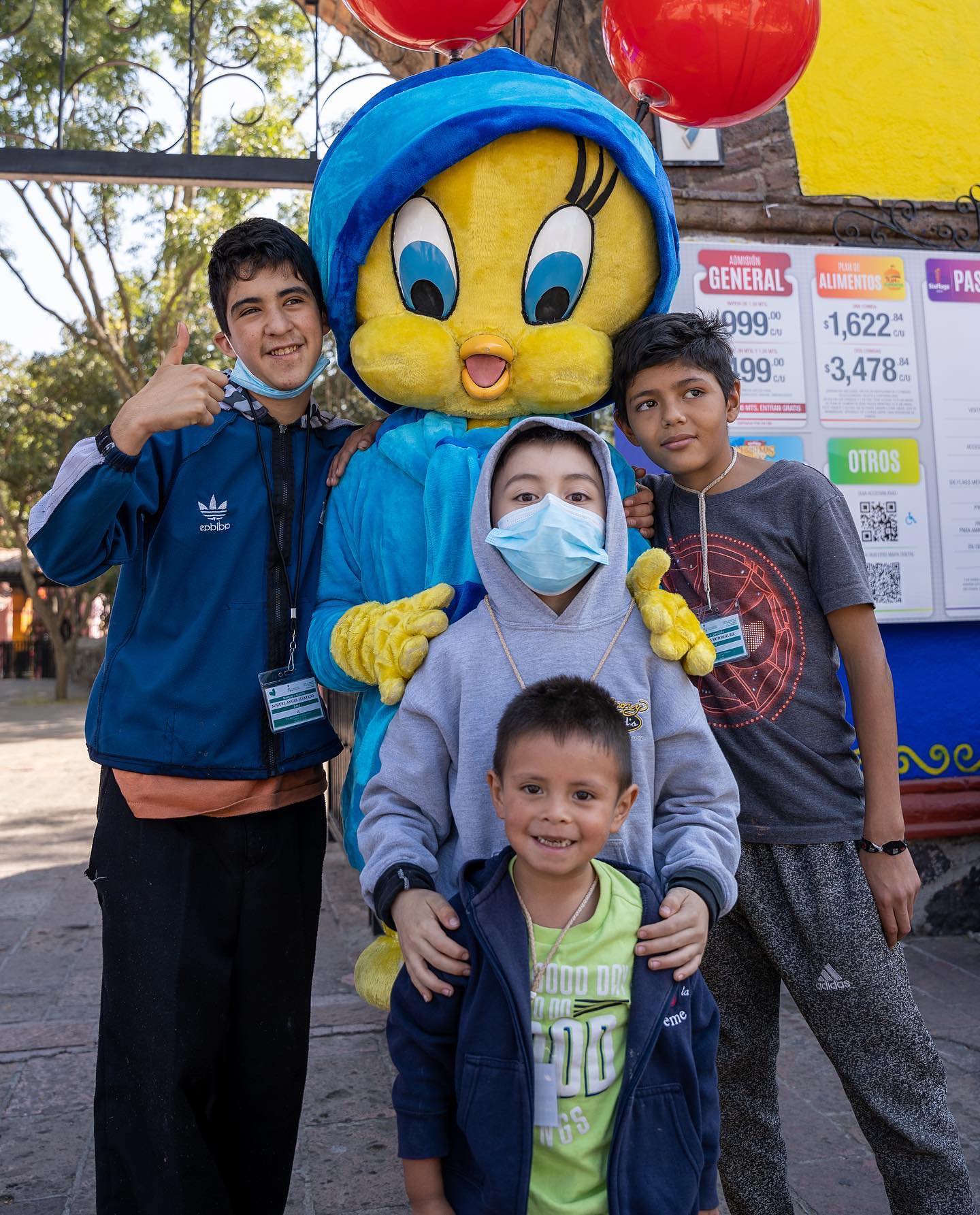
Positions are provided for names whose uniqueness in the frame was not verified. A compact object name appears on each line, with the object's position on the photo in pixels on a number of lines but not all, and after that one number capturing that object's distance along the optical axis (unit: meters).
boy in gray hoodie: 1.81
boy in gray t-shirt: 2.10
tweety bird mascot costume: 2.11
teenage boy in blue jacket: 2.22
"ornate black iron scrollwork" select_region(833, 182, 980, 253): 4.50
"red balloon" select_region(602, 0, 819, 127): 2.67
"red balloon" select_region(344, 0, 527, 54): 2.50
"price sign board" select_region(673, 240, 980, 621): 4.36
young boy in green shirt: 1.60
